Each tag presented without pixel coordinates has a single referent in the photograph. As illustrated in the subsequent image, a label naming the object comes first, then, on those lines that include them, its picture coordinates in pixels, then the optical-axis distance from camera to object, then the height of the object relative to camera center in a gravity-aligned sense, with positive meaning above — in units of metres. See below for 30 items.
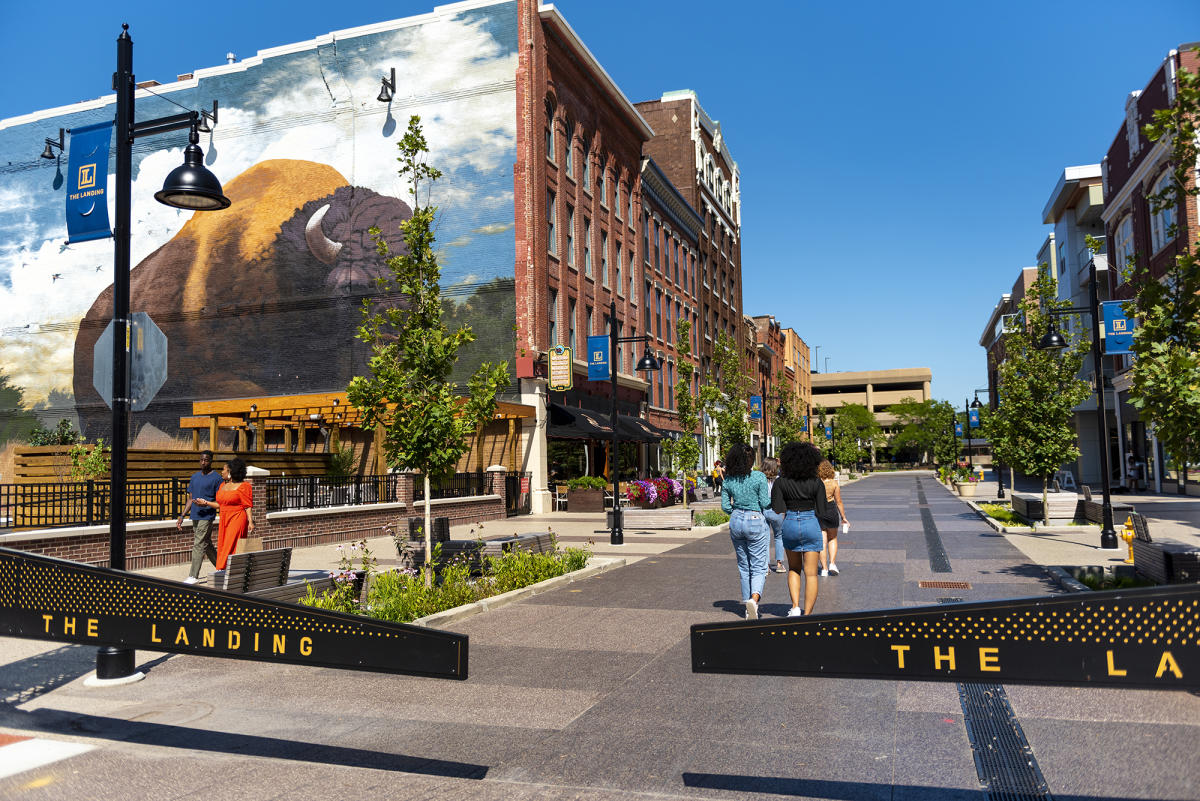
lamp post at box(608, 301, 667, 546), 20.44 -0.45
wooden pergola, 32.91 +1.63
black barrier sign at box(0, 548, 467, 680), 4.48 -0.88
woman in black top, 9.52 -0.58
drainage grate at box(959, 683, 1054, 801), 4.88 -1.90
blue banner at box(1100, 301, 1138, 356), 20.75 +2.74
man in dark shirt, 13.23 -0.72
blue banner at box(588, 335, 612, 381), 35.94 +3.84
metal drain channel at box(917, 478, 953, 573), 15.03 -2.08
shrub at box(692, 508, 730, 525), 25.77 -1.96
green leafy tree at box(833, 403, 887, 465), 96.81 +1.66
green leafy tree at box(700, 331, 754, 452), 34.38 +1.97
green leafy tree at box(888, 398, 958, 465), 123.94 +2.88
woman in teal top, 9.68 -0.69
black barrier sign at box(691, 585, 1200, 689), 3.57 -0.85
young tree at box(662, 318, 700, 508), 30.81 +1.16
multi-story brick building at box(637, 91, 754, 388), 59.78 +18.50
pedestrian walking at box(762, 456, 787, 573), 13.12 -1.18
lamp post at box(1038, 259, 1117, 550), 17.45 +1.37
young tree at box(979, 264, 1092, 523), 22.17 +0.79
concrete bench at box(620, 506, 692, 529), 24.31 -1.85
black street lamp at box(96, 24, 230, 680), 7.86 +2.39
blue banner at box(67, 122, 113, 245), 11.77 +4.29
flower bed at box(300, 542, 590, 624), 9.94 -1.62
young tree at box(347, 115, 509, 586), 12.12 +1.06
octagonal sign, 8.05 +0.95
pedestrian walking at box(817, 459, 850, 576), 13.67 -1.30
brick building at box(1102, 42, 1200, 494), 33.38 +10.01
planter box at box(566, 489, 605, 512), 32.88 -1.73
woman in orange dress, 12.59 -0.69
